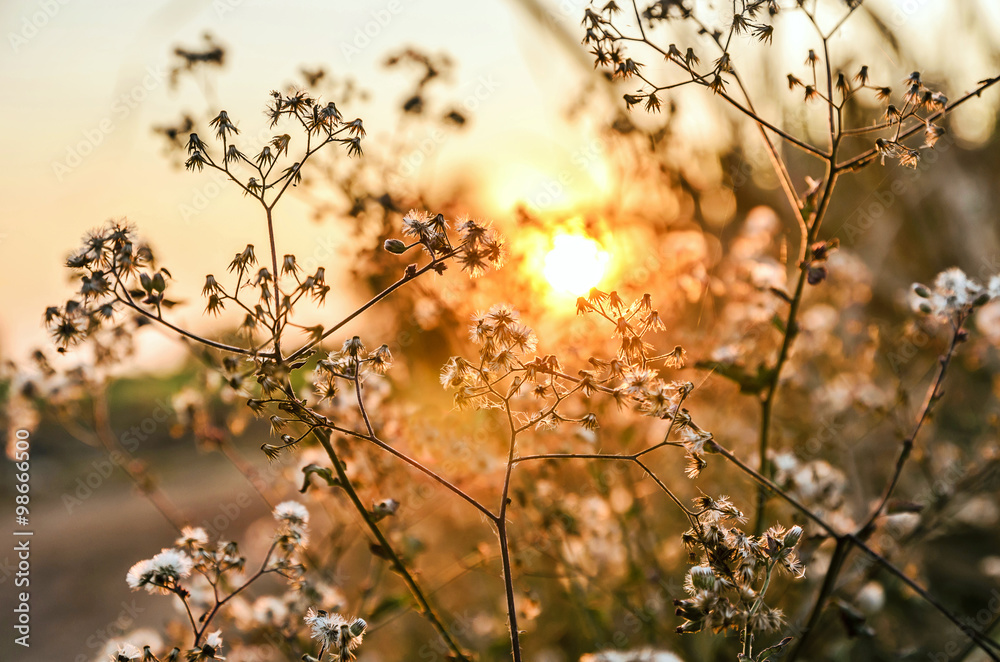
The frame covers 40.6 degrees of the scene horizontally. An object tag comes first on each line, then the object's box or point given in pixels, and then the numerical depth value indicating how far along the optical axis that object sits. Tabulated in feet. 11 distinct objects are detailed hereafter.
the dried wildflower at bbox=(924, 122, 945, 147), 0.87
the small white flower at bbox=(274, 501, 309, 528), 0.94
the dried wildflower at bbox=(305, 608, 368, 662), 0.85
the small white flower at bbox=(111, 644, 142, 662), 0.88
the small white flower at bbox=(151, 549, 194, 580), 0.91
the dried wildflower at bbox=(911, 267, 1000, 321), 1.01
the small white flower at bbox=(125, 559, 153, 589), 0.91
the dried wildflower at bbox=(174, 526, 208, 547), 0.94
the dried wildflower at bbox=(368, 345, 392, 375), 0.89
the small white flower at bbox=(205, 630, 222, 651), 0.88
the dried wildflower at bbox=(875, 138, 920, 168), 0.88
